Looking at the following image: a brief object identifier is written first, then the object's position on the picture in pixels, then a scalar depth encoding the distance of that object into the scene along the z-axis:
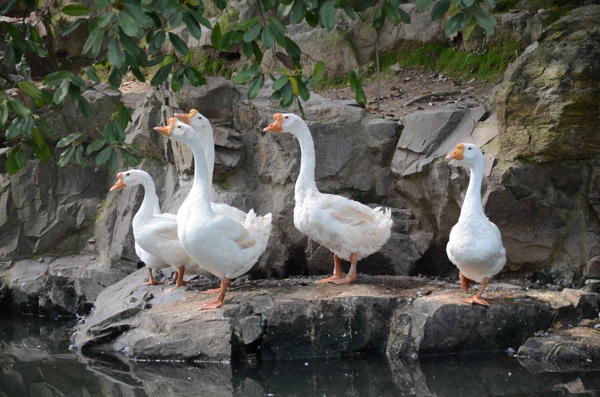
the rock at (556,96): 16.44
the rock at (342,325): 13.74
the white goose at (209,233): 14.37
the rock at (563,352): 12.62
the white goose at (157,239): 16.39
